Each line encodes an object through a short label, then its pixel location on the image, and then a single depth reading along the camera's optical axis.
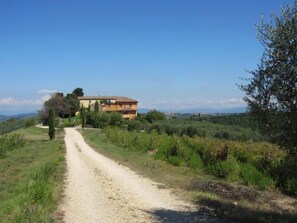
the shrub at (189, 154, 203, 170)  21.49
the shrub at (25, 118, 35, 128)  91.84
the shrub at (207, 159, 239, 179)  18.06
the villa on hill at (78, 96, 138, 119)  111.06
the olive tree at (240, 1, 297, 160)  8.11
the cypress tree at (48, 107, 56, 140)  50.62
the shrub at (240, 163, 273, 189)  16.00
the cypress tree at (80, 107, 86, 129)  74.80
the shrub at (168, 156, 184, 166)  23.14
